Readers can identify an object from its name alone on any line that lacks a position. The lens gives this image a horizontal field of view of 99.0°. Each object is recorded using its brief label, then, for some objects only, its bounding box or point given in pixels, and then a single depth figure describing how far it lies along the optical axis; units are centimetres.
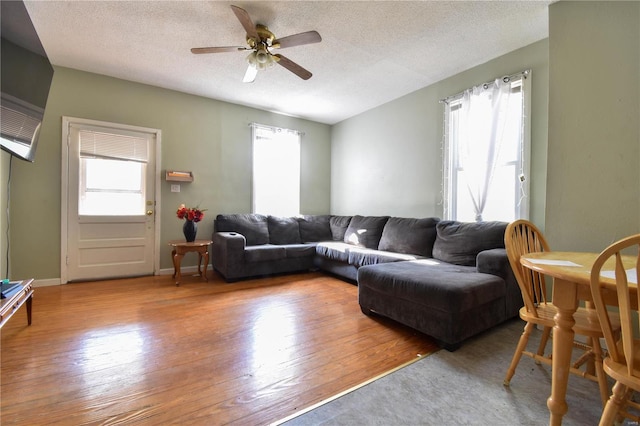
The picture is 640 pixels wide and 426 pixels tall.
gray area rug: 128
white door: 346
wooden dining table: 114
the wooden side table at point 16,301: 171
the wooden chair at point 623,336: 88
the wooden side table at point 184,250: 348
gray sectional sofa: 195
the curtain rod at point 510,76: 274
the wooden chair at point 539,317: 128
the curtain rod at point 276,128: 460
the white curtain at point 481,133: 292
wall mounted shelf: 387
